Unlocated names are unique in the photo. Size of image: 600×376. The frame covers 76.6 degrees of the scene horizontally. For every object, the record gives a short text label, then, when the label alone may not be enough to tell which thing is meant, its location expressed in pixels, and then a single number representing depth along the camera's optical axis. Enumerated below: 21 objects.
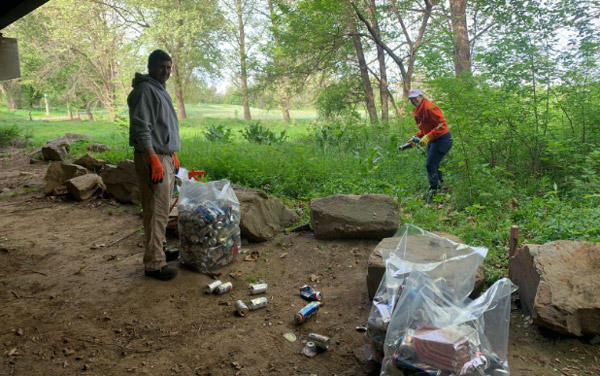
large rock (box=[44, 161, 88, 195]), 6.71
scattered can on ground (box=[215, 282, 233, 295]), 3.50
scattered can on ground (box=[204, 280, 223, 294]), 3.51
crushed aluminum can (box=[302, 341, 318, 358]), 2.70
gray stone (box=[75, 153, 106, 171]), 7.80
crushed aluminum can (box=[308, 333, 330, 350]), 2.72
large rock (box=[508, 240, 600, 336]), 2.57
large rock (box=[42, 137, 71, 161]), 9.44
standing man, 3.44
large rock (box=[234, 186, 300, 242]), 4.58
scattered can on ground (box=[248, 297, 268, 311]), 3.27
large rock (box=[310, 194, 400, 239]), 4.39
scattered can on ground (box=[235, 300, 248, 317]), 3.22
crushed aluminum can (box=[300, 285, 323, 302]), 3.43
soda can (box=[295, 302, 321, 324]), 3.04
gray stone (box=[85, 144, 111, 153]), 9.77
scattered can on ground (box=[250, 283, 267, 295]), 3.52
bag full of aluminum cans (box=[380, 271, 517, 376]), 1.93
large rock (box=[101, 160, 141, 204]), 6.17
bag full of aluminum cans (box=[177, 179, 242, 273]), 3.77
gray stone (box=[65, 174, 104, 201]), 6.31
